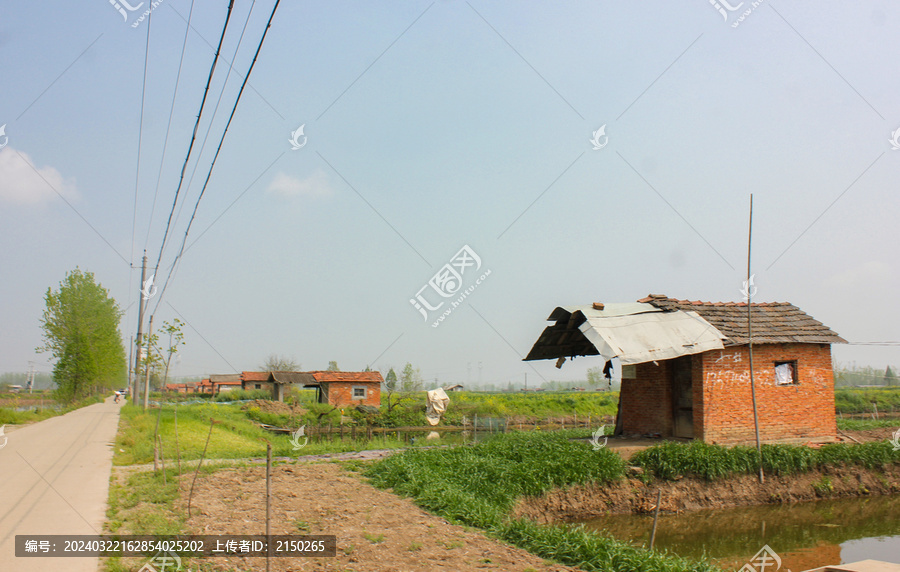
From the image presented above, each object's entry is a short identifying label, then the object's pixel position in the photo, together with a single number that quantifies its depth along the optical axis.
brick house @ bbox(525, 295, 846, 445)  13.83
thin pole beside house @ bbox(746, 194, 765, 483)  13.02
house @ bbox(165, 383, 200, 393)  78.56
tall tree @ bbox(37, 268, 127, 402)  39.19
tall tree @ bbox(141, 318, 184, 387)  28.12
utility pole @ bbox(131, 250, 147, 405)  29.41
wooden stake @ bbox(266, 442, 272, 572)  6.04
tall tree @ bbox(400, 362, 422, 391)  89.72
